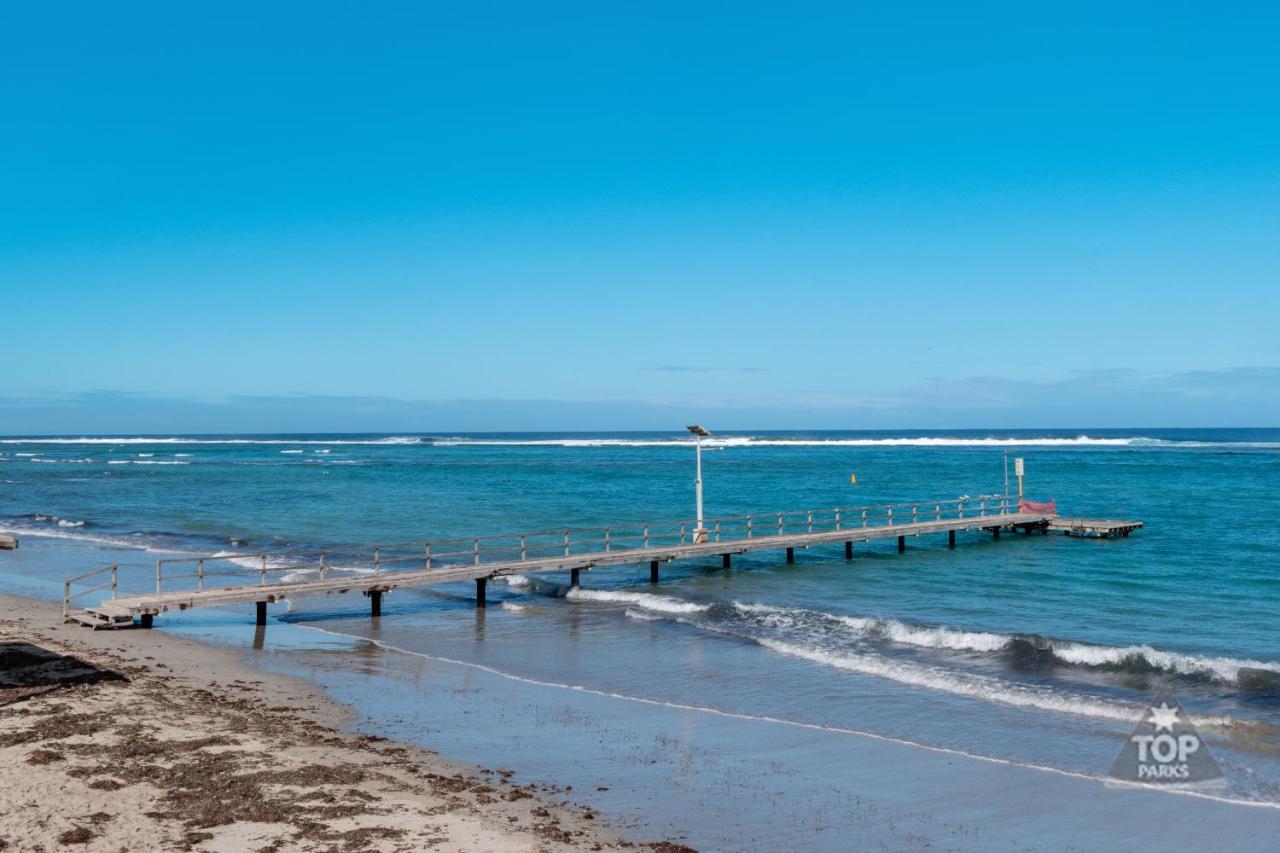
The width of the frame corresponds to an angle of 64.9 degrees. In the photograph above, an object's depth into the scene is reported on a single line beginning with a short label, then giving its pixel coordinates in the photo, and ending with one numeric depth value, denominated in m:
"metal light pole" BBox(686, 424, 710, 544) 28.48
